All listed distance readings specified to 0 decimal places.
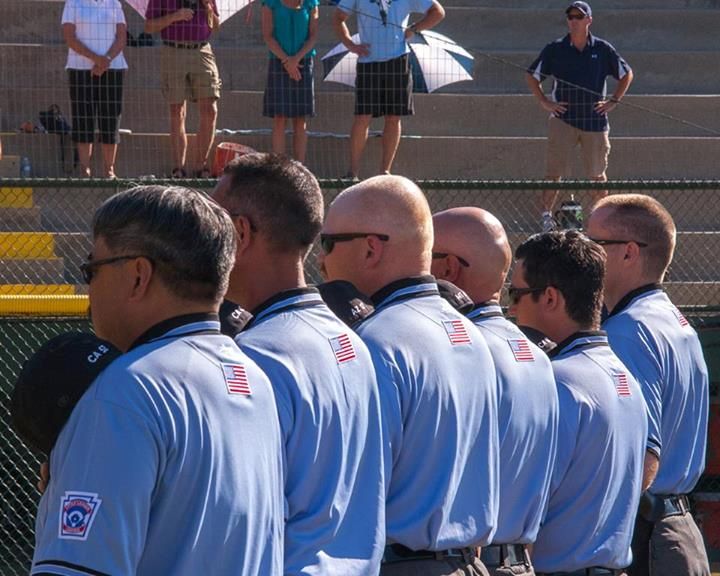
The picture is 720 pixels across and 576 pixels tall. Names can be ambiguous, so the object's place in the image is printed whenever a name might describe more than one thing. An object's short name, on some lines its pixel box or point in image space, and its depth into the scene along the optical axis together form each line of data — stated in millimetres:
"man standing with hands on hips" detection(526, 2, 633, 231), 21766
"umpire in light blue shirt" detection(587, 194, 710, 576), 9406
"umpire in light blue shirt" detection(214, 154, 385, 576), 5840
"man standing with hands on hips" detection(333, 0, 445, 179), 21187
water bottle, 21047
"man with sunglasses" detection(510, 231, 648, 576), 8227
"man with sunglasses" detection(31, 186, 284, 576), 4566
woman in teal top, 21203
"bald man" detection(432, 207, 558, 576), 7699
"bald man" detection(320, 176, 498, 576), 6816
